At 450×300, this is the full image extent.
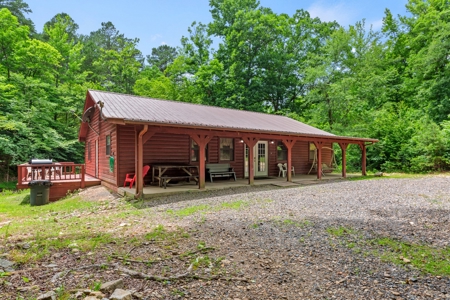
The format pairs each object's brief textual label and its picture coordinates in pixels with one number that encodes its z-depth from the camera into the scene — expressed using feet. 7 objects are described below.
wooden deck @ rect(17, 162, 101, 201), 27.04
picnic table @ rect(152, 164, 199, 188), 27.20
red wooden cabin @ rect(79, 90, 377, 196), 25.85
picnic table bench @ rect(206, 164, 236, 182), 33.32
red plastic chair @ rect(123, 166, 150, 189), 26.43
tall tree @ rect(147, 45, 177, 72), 106.93
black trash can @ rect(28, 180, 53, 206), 25.71
